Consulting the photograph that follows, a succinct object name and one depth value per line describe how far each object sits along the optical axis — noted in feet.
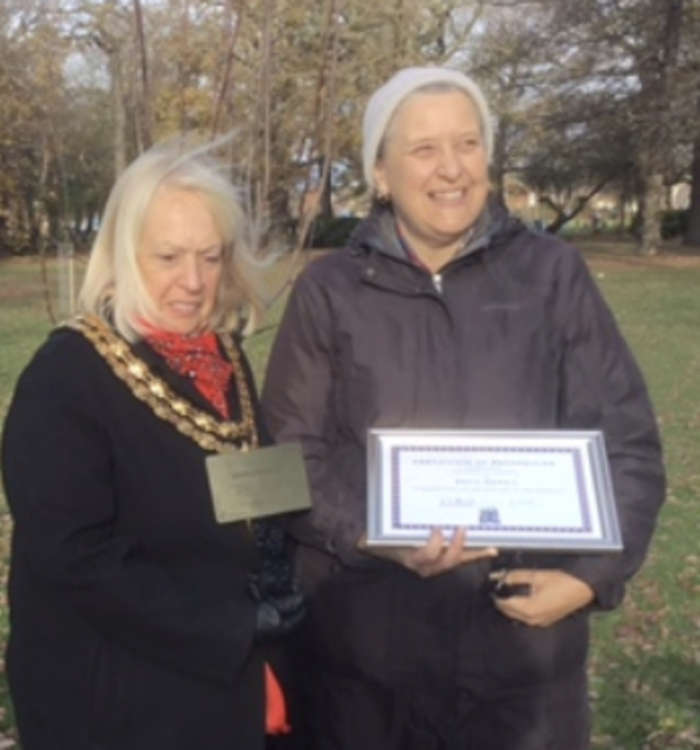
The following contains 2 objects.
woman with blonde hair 7.65
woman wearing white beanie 8.75
